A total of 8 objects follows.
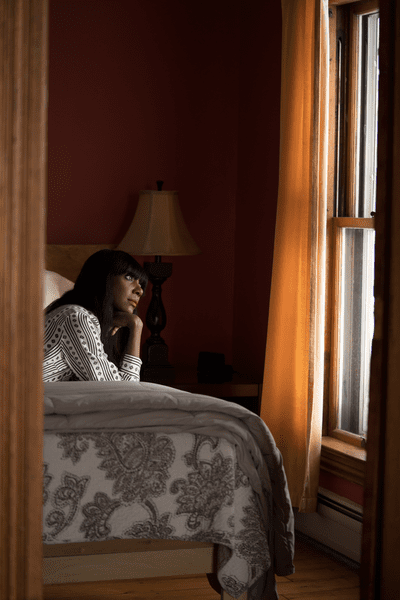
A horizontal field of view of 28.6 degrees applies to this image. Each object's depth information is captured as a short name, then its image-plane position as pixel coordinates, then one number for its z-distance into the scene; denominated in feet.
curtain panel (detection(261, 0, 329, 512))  11.23
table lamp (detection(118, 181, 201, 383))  13.20
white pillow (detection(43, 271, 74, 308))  11.54
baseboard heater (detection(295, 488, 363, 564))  10.77
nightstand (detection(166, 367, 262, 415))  12.96
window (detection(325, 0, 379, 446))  11.44
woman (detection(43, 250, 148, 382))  9.45
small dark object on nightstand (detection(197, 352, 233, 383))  13.29
